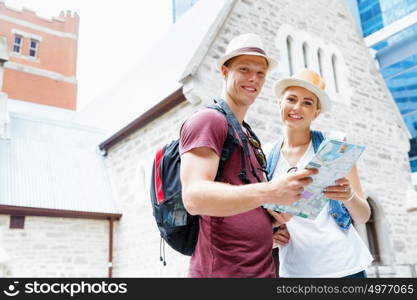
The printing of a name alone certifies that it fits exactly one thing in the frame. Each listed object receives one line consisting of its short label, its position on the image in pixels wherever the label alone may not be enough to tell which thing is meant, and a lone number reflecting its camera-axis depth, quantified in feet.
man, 4.62
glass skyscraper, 79.88
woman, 6.69
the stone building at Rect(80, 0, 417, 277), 25.80
